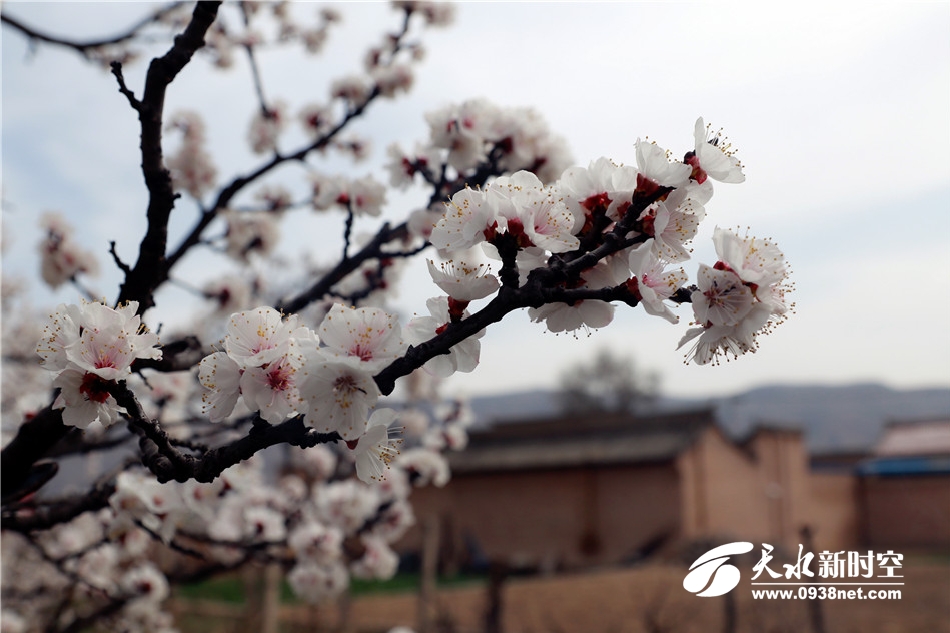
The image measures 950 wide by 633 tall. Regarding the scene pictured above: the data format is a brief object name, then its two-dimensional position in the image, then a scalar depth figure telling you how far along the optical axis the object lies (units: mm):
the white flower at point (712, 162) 388
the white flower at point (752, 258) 360
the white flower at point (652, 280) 371
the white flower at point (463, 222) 368
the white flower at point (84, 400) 375
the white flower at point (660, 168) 375
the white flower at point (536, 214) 365
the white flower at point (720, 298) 361
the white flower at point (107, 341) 371
